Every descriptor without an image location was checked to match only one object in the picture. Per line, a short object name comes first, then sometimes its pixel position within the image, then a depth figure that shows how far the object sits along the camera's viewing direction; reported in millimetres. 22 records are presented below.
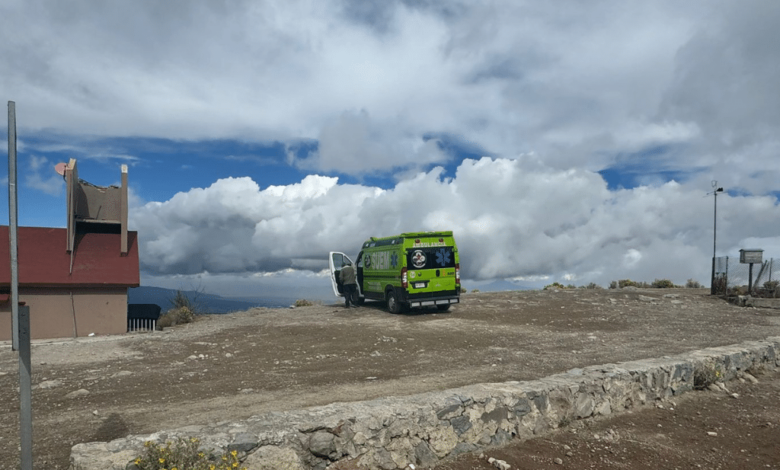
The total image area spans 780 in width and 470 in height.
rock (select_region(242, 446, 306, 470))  4375
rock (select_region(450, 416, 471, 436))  5539
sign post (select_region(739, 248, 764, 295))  21922
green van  16625
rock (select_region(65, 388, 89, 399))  6719
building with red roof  14633
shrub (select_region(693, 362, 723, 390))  8398
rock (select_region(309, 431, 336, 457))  4703
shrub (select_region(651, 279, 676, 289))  32469
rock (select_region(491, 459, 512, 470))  5234
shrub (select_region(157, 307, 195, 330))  18044
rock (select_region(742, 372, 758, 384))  9172
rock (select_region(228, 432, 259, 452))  4301
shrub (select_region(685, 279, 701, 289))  33031
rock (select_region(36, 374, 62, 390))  7191
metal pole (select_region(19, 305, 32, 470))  3447
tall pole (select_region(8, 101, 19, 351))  3234
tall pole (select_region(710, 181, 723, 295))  24959
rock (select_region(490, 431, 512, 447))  5809
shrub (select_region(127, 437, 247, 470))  3934
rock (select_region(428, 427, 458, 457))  5375
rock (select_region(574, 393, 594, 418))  6651
